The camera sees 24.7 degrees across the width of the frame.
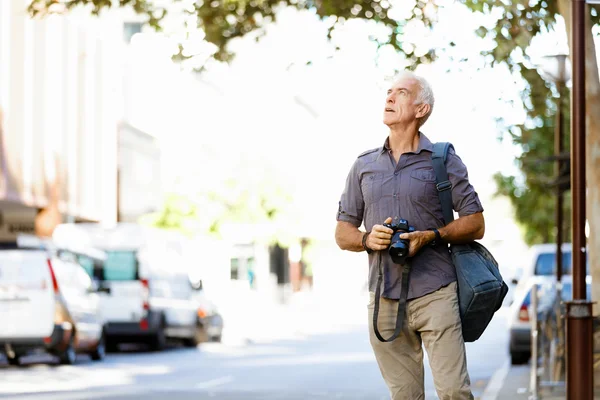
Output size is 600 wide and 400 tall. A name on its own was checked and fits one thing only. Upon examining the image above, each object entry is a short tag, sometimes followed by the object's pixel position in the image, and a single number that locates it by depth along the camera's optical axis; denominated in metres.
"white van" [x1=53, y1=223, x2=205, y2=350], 25.05
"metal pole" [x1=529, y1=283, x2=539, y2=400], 12.42
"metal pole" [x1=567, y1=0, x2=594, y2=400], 8.40
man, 5.68
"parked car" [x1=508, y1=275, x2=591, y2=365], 19.12
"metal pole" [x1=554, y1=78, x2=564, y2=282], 19.28
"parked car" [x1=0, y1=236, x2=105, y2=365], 19.25
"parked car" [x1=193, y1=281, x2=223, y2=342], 27.89
